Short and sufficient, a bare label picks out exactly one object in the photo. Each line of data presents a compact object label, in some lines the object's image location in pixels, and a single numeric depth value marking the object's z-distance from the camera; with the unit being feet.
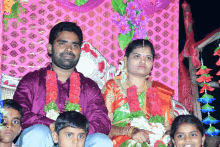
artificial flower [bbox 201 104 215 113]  14.68
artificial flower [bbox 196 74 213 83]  15.43
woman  11.72
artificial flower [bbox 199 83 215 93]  15.34
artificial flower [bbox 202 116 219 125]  14.64
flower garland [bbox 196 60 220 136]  14.60
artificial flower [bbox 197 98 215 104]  14.93
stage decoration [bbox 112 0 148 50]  15.51
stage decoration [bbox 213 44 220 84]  14.06
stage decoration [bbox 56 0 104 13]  15.99
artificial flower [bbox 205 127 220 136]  14.53
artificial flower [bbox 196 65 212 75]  15.46
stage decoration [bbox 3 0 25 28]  15.65
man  10.09
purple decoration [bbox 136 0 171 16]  16.78
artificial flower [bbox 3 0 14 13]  10.50
